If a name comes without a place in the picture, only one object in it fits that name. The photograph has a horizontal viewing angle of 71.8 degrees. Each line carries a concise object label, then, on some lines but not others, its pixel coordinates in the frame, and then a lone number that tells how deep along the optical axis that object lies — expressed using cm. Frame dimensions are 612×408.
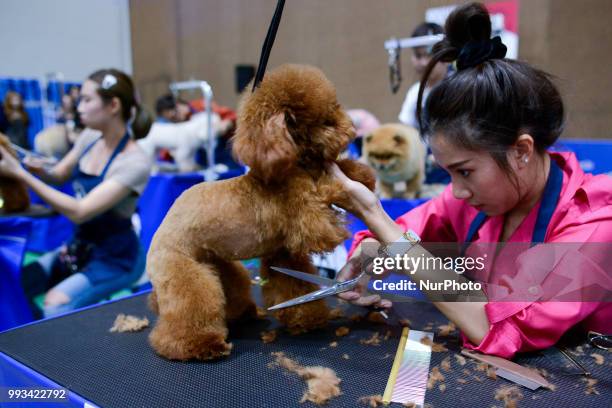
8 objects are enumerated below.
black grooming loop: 69
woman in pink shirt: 68
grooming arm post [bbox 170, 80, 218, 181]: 259
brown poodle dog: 64
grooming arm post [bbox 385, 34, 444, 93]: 175
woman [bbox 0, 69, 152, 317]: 132
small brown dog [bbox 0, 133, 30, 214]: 134
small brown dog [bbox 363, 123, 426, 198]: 178
